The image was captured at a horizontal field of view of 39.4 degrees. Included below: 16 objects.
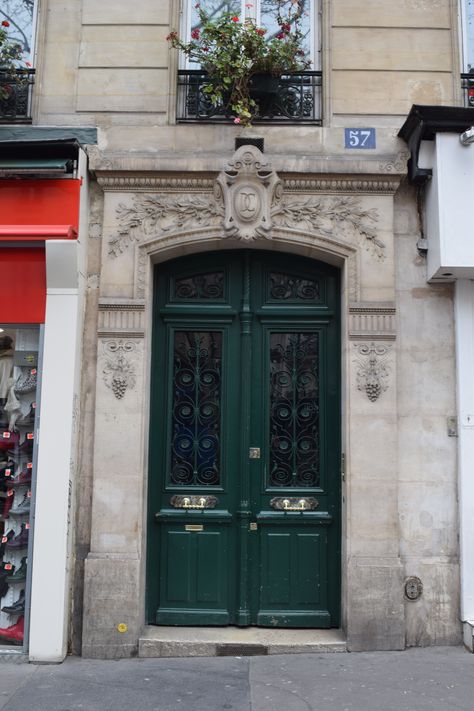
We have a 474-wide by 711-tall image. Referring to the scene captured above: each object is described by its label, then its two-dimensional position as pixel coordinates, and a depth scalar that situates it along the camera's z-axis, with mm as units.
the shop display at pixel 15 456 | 6020
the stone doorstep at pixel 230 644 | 5797
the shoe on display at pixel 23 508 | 6066
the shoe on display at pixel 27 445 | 6148
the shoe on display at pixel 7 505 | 6137
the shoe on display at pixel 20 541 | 6035
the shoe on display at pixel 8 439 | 6211
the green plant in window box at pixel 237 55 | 6168
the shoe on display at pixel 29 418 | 6160
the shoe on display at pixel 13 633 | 5848
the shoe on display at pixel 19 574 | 6012
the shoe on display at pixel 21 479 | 6121
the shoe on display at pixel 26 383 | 6199
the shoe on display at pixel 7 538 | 6082
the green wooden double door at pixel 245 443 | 6258
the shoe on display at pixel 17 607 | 5926
